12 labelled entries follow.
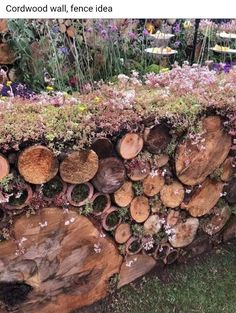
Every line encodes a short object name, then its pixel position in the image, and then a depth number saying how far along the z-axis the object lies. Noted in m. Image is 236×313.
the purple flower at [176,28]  2.43
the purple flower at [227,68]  2.09
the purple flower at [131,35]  2.19
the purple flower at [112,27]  2.09
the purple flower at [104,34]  2.06
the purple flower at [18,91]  1.77
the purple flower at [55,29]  2.08
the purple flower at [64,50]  1.99
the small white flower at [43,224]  1.31
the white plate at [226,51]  2.23
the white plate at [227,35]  2.33
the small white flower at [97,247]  1.46
